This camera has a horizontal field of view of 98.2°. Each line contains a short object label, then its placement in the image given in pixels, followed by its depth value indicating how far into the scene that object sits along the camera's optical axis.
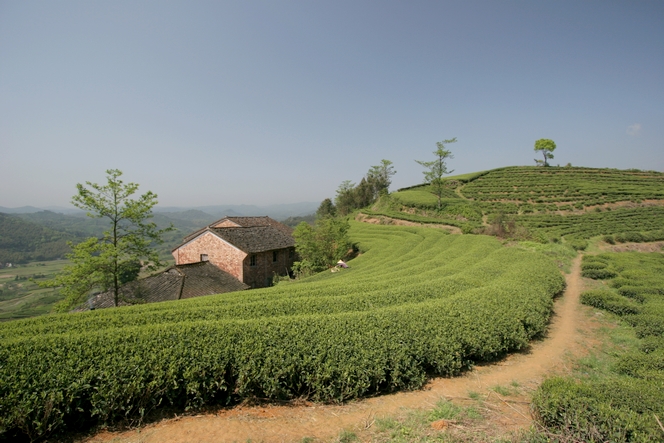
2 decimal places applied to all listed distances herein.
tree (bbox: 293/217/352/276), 25.42
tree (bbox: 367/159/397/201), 61.27
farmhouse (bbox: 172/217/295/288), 24.78
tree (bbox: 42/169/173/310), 13.25
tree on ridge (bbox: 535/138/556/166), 74.31
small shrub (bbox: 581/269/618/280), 16.62
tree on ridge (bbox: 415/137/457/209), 44.38
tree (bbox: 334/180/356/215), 59.81
